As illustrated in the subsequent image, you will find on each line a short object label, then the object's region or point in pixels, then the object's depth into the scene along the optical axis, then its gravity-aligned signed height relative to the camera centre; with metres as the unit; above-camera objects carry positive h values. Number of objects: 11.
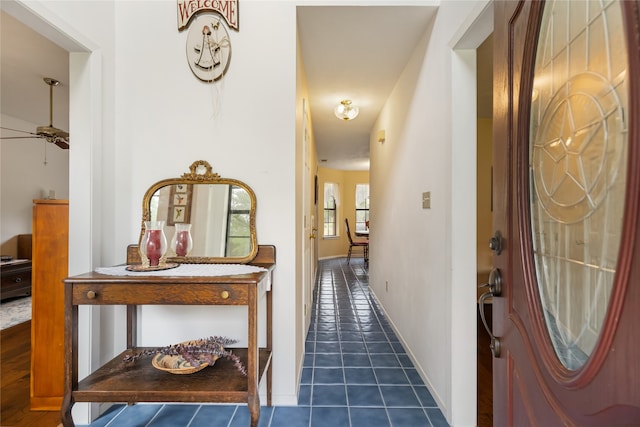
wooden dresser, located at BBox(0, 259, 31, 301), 3.95 -0.86
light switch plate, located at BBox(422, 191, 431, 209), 2.08 +0.09
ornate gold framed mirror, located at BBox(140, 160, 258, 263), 1.89 +0.03
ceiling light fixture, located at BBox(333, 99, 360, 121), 3.54 +1.17
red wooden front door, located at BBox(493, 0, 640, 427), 0.54 +0.00
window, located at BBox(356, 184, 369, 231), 9.18 +0.25
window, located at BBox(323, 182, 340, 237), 8.71 +0.15
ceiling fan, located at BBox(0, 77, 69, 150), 3.04 +0.79
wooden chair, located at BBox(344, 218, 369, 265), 7.23 -0.70
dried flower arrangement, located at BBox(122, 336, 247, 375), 1.57 -0.73
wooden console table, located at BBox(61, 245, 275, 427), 1.36 -0.39
